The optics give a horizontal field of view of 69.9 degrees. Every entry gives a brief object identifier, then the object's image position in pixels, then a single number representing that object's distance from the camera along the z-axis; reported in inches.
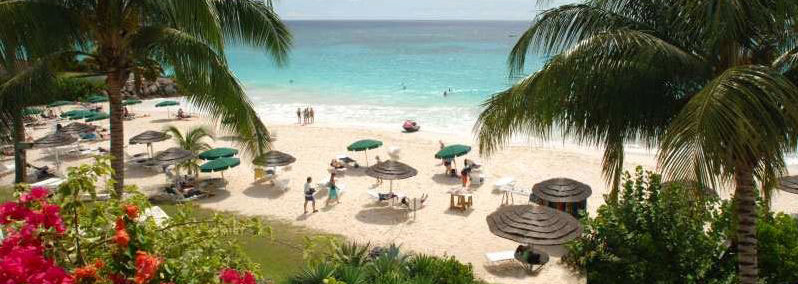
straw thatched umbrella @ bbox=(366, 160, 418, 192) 568.6
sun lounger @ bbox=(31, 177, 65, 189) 556.7
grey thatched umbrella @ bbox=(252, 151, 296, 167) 614.2
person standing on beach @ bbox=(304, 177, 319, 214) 551.5
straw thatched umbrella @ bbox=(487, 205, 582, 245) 385.4
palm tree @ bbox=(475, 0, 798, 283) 183.3
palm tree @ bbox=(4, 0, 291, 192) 306.8
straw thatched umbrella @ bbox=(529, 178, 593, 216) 492.1
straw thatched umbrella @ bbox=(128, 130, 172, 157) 703.7
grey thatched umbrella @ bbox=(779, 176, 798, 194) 496.2
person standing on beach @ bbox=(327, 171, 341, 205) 582.9
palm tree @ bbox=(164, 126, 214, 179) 682.2
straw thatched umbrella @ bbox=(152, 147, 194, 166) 619.2
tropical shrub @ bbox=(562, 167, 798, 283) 307.6
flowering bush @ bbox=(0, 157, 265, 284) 119.9
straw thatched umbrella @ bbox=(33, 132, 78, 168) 671.1
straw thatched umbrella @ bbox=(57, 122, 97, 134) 800.3
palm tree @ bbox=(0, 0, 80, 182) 286.2
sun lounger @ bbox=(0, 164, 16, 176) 668.1
